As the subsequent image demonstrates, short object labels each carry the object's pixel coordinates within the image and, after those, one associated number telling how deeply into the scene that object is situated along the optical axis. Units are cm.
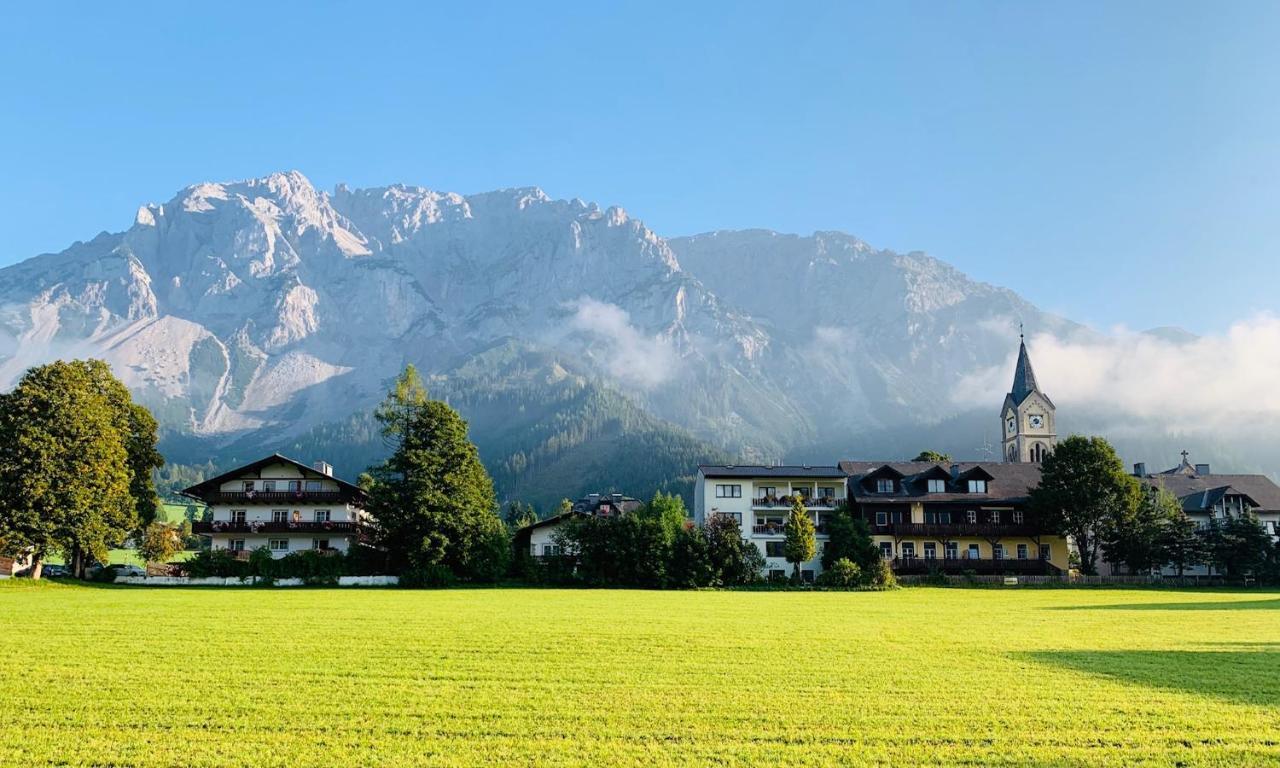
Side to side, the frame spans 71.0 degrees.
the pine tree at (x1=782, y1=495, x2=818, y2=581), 6638
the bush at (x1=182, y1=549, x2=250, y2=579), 5812
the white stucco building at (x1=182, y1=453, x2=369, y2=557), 6988
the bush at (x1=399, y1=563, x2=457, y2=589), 5831
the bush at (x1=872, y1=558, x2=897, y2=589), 6022
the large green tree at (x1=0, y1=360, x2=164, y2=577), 5306
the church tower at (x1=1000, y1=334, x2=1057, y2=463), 12700
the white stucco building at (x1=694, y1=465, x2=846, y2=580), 7550
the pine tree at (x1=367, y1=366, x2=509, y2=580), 5997
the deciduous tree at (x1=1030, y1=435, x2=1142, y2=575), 6900
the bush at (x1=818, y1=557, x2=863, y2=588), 6038
